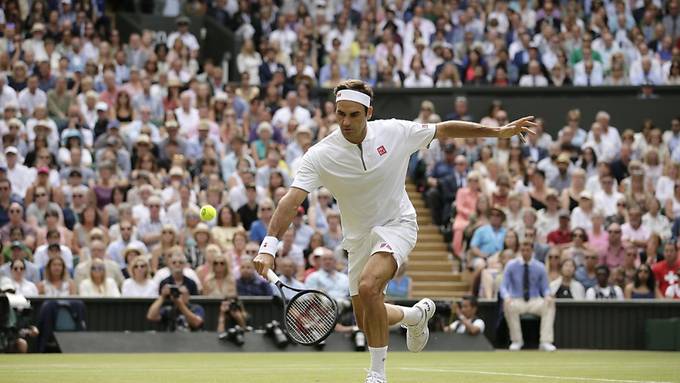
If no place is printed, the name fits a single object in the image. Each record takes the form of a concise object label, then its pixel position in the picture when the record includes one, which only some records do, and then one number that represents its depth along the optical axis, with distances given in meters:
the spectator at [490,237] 20.11
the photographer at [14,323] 15.73
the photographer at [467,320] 17.89
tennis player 9.27
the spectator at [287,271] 17.95
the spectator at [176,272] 17.59
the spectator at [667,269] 19.39
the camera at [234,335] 16.73
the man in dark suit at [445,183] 21.70
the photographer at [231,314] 17.36
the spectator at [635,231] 20.50
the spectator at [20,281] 17.25
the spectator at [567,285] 19.22
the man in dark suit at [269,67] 24.55
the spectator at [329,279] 18.08
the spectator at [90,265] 17.81
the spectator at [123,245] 18.64
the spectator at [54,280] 17.52
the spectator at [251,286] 18.31
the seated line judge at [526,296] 18.31
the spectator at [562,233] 20.30
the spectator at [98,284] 17.68
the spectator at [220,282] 18.23
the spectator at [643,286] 19.36
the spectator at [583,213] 20.69
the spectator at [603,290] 19.27
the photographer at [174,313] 17.20
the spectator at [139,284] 17.78
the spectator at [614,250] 19.98
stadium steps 20.66
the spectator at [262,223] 19.39
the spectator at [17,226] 18.42
